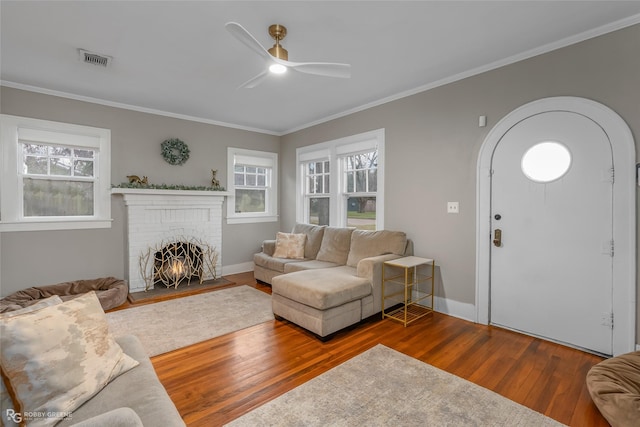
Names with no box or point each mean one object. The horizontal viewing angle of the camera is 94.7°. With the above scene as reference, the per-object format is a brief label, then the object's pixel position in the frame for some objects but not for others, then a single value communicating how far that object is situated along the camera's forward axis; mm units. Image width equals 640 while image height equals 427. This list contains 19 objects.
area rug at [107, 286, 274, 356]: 2756
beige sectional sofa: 2736
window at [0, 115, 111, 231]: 3506
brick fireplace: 4188
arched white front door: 2375
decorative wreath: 4539
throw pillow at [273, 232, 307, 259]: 4464
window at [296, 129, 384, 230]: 4234
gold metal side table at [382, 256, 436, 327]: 3234
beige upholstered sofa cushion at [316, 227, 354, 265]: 4055
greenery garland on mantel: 4199
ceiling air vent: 2747
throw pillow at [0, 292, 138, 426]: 1022
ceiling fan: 2205
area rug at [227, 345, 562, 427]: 1708
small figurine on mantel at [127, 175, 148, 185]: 4230
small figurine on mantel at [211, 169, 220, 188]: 5043
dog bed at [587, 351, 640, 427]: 1532
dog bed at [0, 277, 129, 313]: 3328
